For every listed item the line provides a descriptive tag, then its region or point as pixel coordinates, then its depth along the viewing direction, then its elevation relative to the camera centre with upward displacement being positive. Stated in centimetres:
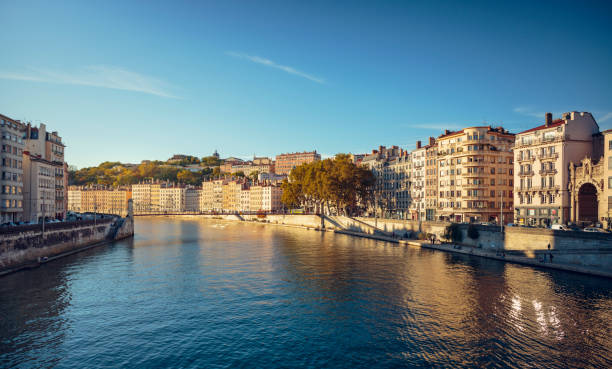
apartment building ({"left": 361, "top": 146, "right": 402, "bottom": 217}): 12069 +421
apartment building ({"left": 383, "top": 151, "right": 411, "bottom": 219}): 11088 +270
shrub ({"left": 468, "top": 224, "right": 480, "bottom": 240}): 6743 -697
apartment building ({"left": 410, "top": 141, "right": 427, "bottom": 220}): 10219 +282
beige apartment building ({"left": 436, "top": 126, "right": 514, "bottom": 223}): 8375 +371
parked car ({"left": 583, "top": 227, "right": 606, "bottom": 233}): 5011 -503
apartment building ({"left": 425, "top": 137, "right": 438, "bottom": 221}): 9625 +283
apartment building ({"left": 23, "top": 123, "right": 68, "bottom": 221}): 7062 +379
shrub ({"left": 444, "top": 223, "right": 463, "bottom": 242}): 7138 -761
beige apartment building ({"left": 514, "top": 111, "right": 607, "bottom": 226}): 6275 +350
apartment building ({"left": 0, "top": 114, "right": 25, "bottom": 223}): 6106 +379
